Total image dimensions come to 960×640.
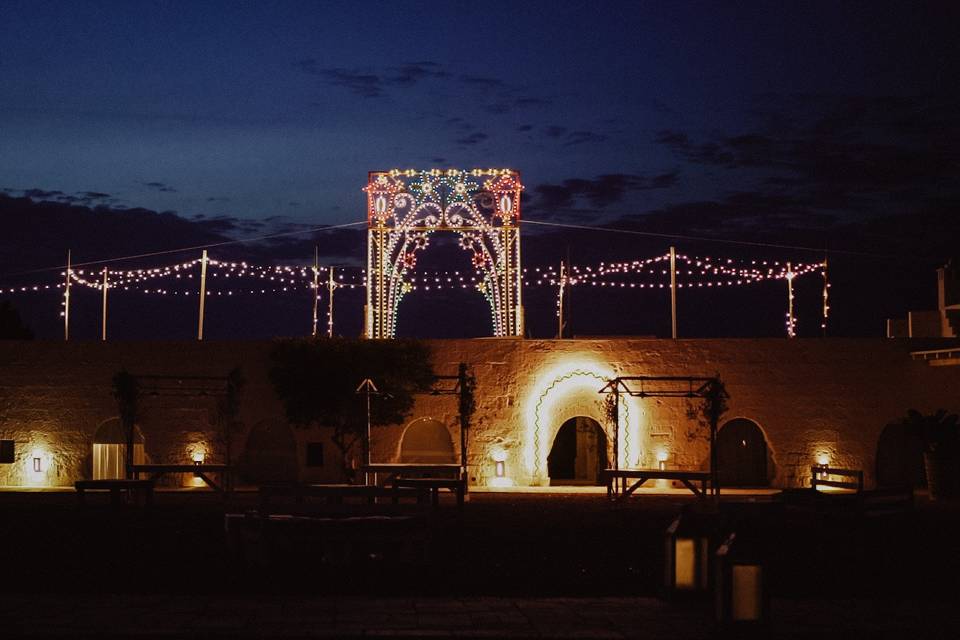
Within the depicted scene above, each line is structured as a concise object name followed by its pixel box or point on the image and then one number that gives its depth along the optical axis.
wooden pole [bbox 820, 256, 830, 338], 26.25
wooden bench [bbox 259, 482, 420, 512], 12.07
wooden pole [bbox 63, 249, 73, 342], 25.64
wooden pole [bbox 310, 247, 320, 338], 25.40
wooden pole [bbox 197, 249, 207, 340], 25.45
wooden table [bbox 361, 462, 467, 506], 15.55
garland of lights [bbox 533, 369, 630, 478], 22.48
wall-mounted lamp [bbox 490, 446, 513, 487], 22.58
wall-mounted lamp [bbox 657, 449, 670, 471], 22.36
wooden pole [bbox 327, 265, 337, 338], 29.03
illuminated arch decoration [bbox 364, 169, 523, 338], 23.55
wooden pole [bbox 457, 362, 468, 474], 19.06
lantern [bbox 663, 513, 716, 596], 8.50
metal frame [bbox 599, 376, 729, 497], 22.27
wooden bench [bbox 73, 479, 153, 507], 15.70
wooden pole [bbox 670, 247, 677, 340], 24.33
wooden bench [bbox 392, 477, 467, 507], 15.35
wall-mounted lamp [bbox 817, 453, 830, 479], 22.28
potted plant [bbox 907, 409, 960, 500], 20.20
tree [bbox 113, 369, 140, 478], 19.80
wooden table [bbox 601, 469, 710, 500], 16.69
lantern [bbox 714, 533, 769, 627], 7.14
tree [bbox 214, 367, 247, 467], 20.36
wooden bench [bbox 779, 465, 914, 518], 12.80
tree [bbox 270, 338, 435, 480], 22.05
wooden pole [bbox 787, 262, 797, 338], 25.57
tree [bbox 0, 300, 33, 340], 46.54
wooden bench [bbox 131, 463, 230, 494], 17.56
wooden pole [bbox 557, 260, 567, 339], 30.65
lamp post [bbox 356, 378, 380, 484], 18.84
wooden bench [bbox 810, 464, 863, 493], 14.86
